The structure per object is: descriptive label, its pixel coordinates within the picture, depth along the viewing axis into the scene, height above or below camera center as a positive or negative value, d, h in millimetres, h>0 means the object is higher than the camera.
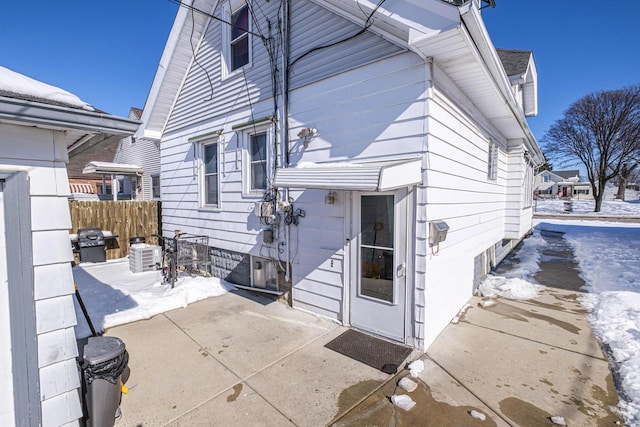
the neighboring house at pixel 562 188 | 53562 +1759
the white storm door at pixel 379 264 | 3914 -927
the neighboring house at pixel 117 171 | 13508 +1264
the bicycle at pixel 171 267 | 6094 -1589
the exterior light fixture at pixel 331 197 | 4458 +2
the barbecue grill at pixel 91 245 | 8250 -1346
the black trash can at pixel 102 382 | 2227 -1412
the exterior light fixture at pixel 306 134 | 4715 +1019
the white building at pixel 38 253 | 1821 -366
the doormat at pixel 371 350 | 3494 -1952
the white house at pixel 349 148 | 3680 +811
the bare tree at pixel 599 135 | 22609 +5331
